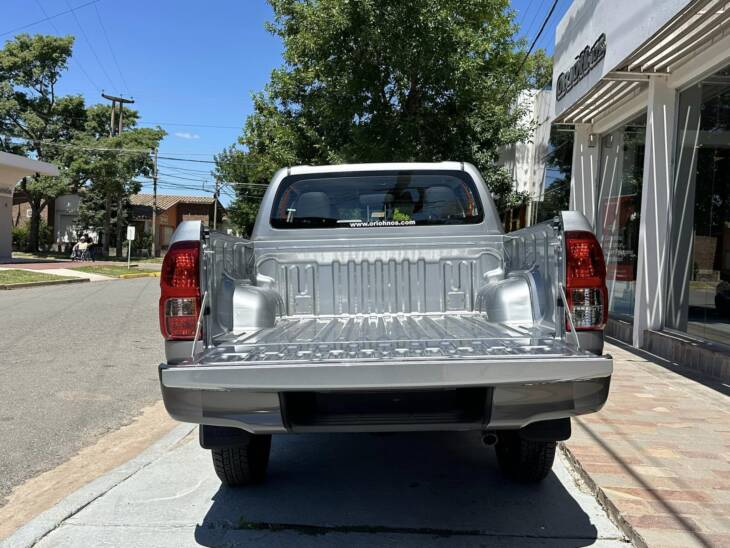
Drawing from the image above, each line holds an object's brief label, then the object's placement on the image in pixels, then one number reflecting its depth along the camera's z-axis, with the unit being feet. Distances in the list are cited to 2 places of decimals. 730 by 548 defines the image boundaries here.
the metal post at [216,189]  181.67
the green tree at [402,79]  41.63
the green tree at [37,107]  120.06
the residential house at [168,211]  179.93
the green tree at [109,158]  120.26
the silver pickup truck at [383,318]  8.89
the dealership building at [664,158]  23.53
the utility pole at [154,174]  131.46
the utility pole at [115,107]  133.09
